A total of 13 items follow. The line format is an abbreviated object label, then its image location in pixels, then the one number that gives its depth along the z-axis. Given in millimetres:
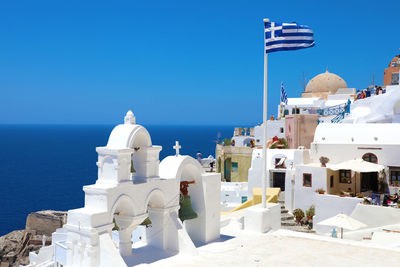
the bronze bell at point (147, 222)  14140
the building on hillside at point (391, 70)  41525
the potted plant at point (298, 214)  26453
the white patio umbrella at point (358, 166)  23875
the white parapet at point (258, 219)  16522
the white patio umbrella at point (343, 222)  18484
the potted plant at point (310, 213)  26312
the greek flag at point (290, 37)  16250
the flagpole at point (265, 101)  16688
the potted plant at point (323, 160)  26747
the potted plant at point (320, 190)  25822
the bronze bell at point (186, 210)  15098
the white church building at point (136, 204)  11672
